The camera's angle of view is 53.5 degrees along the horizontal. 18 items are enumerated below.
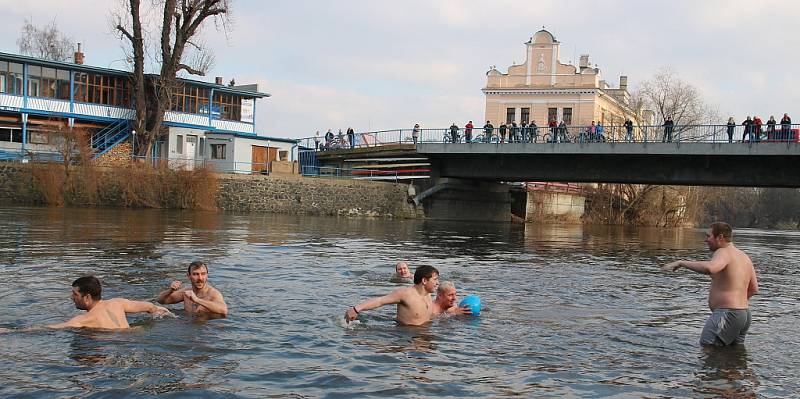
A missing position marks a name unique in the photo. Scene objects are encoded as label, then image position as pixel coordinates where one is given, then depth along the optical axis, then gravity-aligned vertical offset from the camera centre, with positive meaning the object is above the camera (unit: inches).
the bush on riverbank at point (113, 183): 1611.7 +21.0
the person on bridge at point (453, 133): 1850.4 +162.6
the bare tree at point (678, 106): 2662.4 +348.9
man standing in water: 362.3 -34.3
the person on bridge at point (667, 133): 1514.5 +145.3
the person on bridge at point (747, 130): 1405.0 +143.9
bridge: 1453.0 +101.1
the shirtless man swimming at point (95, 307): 364.8 -54.5
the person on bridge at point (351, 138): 2219.5 +172.7
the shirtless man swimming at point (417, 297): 415.5 -50.7
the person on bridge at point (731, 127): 1422.2 +149.1
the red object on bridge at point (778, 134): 1369.3 +132.0
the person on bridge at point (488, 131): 1768.0 +162.4
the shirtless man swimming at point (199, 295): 413.7 -54.0
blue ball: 459.8 -58.3
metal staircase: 2014.0 +149.1
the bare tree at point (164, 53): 1951.3 +356.7
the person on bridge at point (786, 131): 1374.3 +140.7
